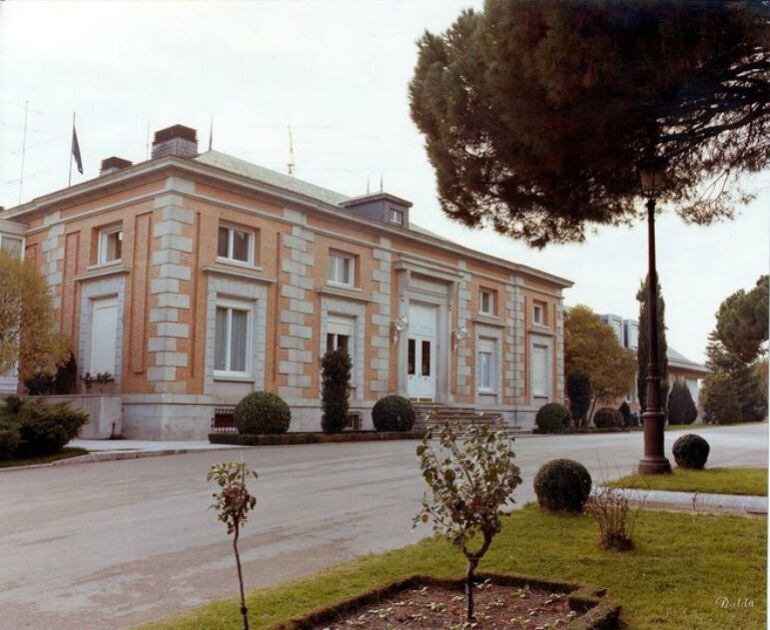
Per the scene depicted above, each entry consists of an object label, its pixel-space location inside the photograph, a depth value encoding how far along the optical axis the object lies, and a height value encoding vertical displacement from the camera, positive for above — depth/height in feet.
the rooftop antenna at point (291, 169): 93.48 +28.77
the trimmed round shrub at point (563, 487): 24.29 -2.76
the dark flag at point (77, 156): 74.66 +24.14
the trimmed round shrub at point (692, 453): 37.27 -2.43
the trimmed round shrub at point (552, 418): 97.81 -2.09
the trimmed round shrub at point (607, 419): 113.60 -2.45
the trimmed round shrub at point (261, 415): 60.80 -1.35
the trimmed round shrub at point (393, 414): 75.46 -1.42
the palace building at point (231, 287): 63.98 +11.01
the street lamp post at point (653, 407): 34.58 -0.17
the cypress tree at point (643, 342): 109.60 +9.57
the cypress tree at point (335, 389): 68.03 +0.93
